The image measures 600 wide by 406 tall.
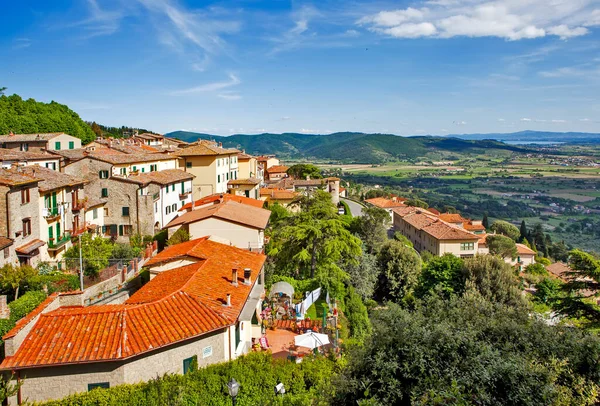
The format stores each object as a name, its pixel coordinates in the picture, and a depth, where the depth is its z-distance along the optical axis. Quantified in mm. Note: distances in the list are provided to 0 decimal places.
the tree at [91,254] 26547
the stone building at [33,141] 55656
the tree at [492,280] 37156
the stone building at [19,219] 25141
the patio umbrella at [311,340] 18088
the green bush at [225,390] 12102
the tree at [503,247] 68500
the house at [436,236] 65562
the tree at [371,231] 51625
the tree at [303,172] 92375
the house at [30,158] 38700
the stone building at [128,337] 13031
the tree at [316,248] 29297
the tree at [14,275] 21219
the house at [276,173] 95562
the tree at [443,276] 40812
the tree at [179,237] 31656
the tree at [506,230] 93938
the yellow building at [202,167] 51594
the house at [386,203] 97700
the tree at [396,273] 44844
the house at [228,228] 31812
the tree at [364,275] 37094
